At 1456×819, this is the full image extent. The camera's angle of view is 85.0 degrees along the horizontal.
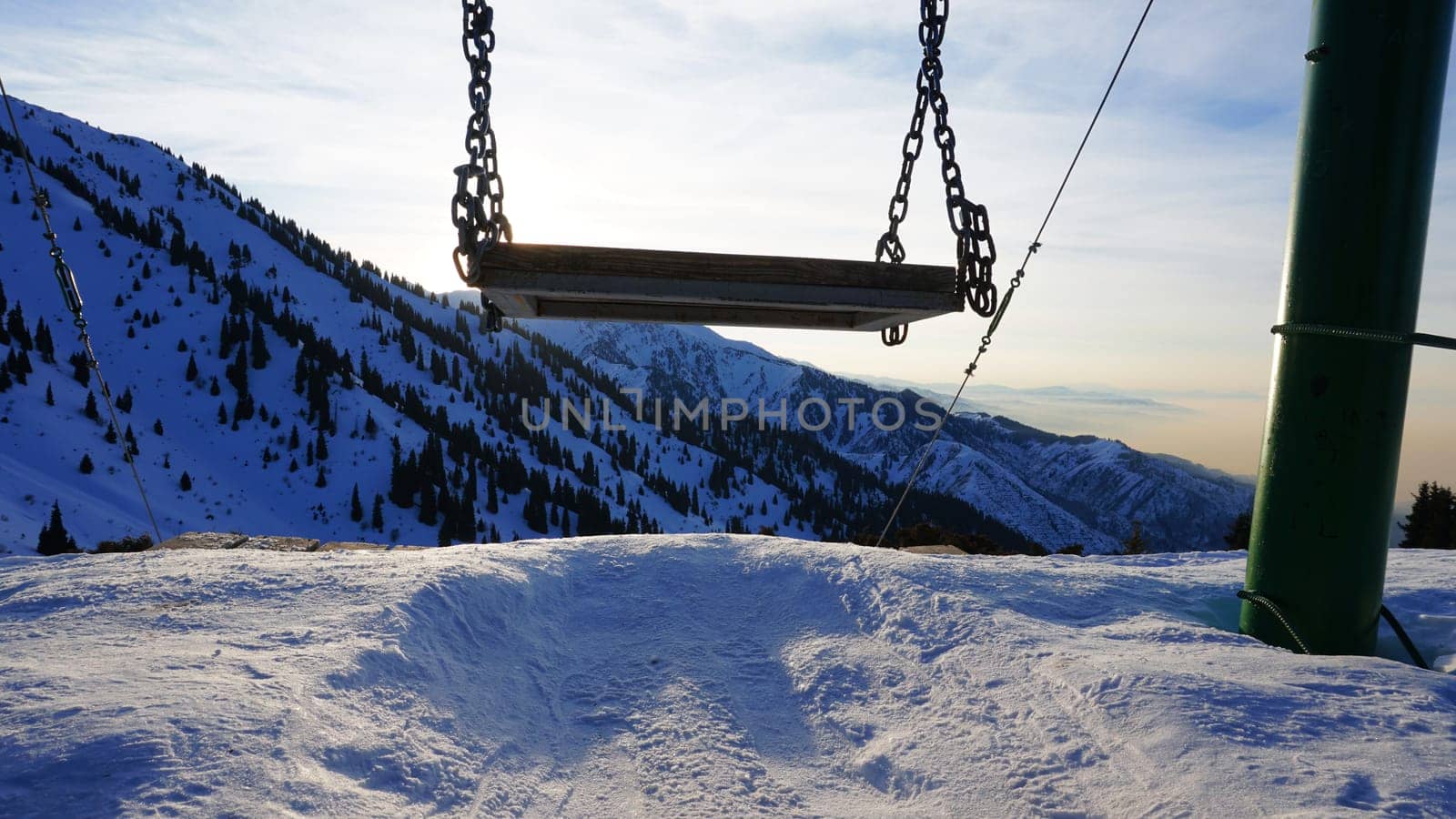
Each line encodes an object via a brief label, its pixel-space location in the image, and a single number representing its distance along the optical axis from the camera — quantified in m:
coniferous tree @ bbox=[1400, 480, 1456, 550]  25.73
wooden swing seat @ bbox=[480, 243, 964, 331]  4.19
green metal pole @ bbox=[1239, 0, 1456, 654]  4.60
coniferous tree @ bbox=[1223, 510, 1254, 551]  17.16
